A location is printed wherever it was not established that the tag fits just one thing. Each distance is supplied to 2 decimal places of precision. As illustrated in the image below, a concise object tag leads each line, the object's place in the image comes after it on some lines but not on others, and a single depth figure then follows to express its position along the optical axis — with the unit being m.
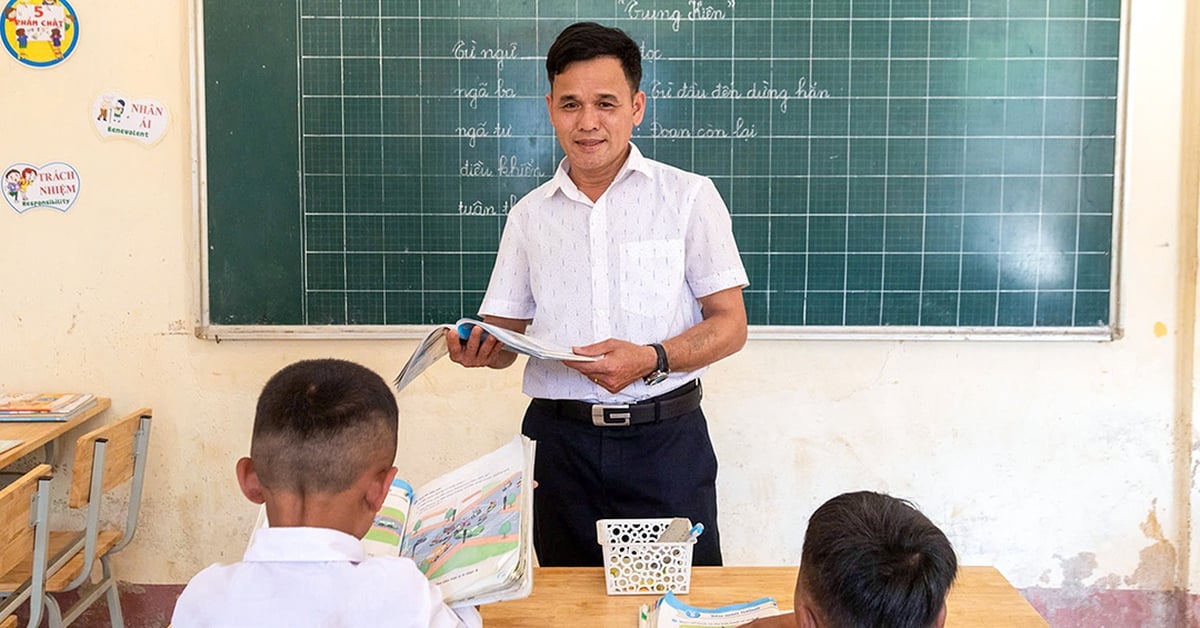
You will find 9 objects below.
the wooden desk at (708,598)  1.43
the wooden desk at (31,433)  2.47
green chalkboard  2.92
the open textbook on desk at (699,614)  1.37
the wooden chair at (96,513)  2.43
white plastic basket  1.51
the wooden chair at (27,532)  1.96
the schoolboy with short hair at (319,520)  1.12
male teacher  2.03
